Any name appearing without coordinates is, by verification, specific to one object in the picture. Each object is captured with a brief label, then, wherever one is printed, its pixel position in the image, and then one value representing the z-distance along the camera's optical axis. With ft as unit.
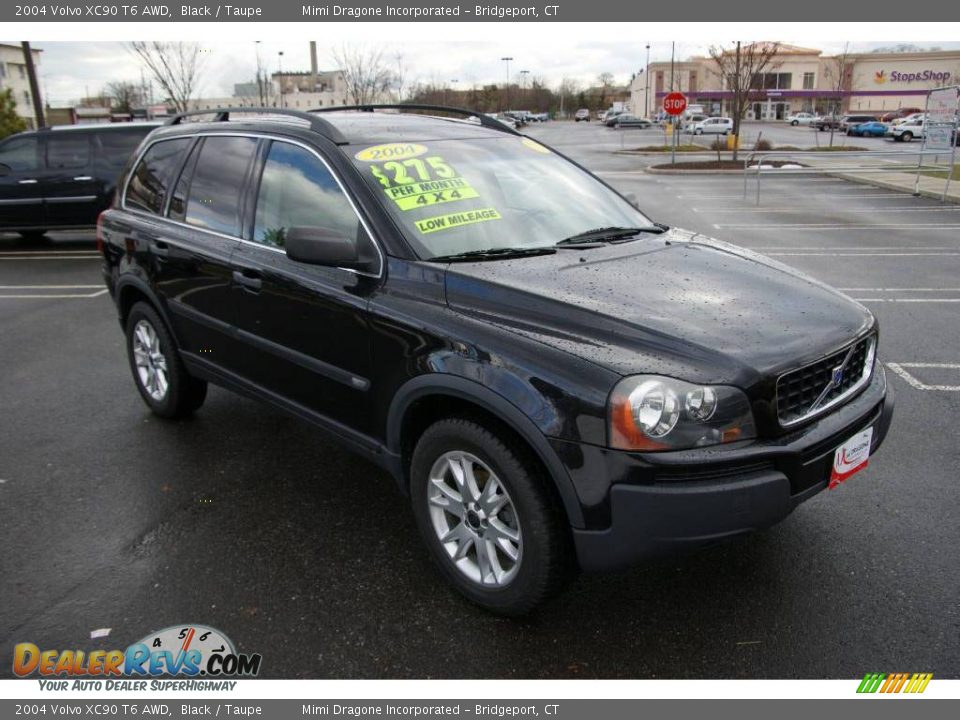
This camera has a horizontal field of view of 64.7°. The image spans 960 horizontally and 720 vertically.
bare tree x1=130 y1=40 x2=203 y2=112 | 102.58
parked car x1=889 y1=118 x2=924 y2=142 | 146.20
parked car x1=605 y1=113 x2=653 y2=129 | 212.15
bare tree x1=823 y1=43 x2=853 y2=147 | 194.84
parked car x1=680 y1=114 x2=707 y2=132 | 184.82
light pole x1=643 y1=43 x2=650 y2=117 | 263.18
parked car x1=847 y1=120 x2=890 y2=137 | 161.58
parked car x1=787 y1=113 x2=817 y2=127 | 212.84
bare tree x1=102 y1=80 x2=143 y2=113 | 199.08
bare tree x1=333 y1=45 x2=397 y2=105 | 119.55
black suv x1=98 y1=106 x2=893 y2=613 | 8.12
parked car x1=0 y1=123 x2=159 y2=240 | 40.42
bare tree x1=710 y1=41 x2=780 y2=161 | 95.84
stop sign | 93.25
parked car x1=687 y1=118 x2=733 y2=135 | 183.47
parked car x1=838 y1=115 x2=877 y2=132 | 183.93
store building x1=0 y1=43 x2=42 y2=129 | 236.92
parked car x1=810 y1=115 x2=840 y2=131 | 187.28
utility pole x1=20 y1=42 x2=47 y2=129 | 70.59
